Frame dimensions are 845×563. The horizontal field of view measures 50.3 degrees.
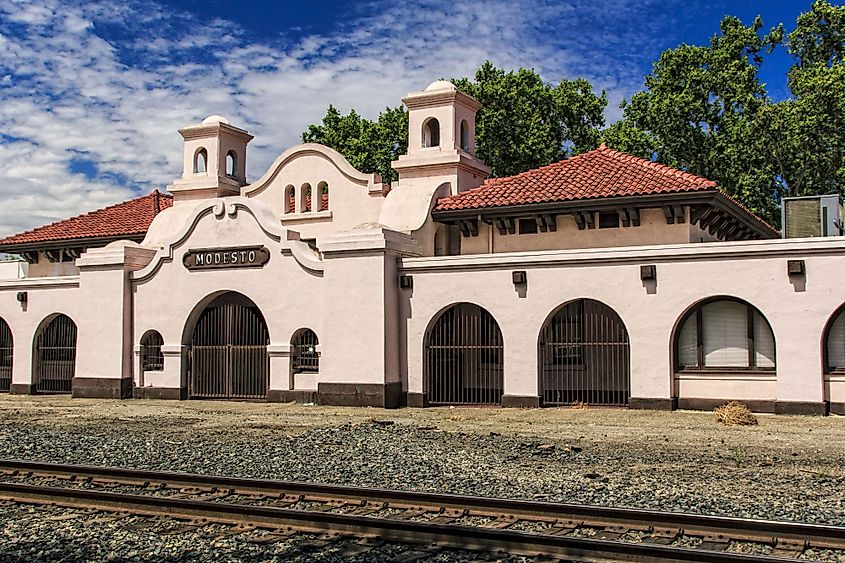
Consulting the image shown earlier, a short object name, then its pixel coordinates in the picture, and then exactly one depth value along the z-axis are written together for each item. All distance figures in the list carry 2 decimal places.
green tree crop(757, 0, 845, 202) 37.59
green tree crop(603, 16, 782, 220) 40.00
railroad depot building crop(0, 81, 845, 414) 19.25
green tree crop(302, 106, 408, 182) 46.53
